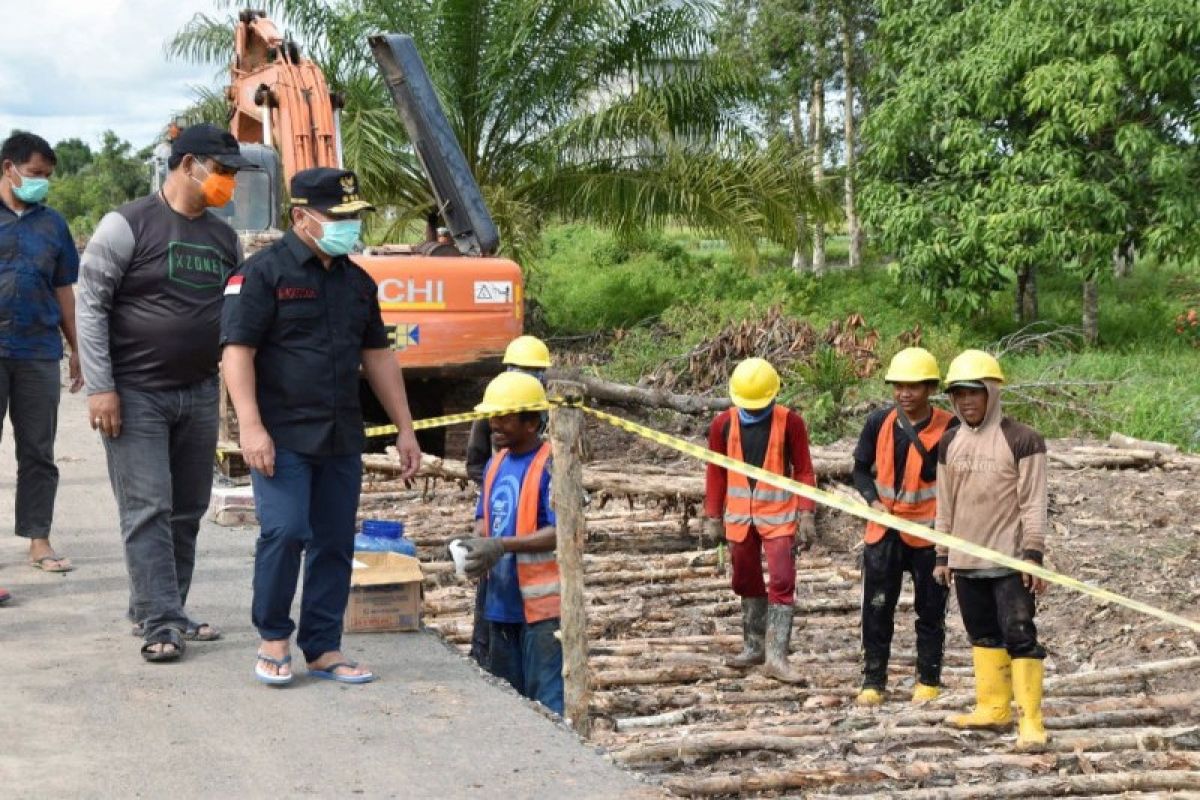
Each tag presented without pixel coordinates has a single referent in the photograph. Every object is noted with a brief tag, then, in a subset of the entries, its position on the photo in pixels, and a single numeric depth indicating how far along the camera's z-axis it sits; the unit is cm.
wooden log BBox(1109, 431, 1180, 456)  1248
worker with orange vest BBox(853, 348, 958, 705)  757
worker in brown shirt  662
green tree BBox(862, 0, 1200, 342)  1877
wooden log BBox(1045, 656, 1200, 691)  743
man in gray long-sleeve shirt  638
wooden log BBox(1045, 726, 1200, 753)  649
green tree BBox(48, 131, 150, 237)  5522
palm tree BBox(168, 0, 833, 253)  2119
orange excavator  1289
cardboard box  715
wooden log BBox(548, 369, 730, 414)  1427
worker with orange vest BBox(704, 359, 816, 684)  788
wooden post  631
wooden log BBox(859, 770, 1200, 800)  594
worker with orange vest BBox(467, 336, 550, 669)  683
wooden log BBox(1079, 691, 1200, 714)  700
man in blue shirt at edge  770
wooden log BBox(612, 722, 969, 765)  621
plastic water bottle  768
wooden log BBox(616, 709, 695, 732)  697
